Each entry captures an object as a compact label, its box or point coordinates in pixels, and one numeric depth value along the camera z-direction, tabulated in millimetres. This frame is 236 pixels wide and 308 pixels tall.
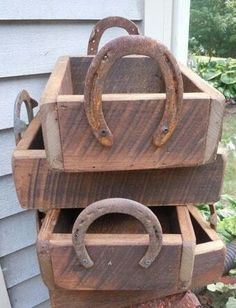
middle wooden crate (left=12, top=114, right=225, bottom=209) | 518
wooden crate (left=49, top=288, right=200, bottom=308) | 591
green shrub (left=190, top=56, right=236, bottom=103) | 4105
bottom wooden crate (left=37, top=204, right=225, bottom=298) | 486
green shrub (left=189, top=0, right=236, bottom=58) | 4582
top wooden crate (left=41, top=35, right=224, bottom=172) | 402
